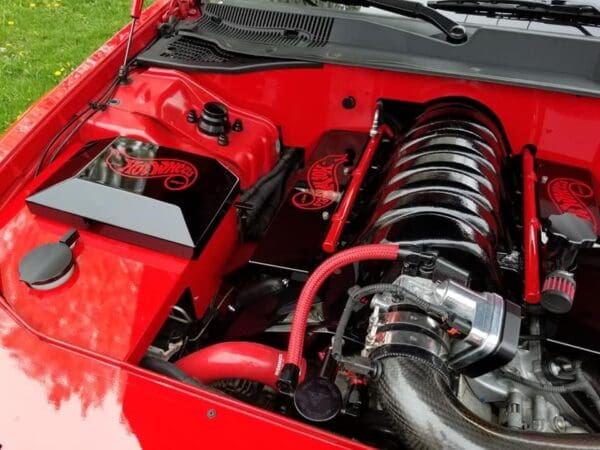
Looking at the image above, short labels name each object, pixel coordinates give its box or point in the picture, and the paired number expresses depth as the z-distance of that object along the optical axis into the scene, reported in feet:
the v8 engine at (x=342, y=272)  3.34
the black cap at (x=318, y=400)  3.48
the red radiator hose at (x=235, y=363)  4.01
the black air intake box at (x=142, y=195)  4.28
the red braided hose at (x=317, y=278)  3.64
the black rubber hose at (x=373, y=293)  3.34
